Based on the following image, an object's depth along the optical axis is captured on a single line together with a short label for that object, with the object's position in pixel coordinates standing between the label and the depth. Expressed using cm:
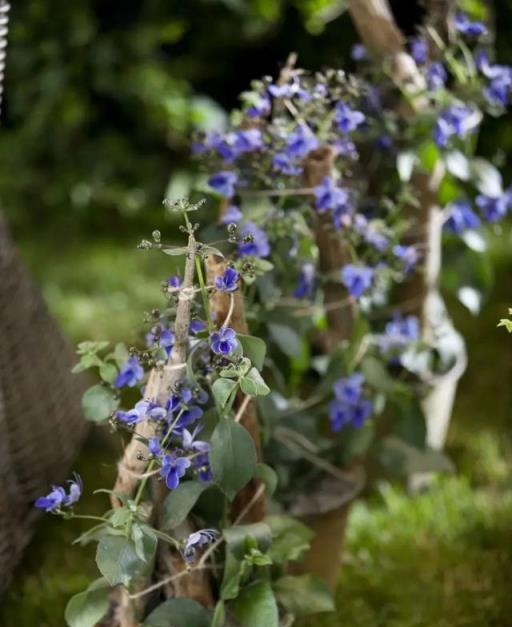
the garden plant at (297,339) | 164
